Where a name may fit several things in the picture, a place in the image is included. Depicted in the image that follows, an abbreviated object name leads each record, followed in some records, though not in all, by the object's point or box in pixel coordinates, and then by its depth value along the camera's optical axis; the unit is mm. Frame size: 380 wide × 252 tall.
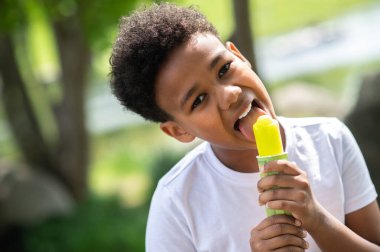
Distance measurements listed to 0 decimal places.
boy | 2102
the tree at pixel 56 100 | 6801
